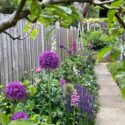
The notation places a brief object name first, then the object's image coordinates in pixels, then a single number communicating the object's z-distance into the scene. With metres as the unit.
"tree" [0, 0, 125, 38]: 0.83
